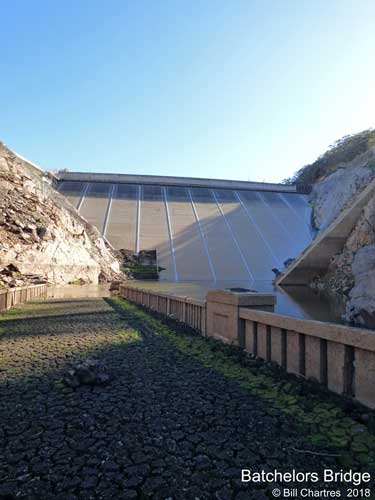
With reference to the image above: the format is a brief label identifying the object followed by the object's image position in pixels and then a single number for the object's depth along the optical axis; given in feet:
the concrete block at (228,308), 19.84
